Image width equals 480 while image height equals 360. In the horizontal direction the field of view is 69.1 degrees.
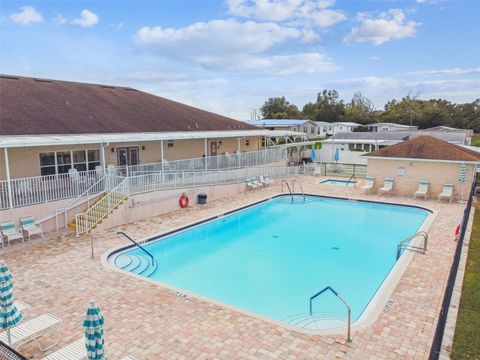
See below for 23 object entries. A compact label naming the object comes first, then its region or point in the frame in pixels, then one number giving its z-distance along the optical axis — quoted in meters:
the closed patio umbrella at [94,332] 4.87
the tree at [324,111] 78.50
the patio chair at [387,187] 21.11
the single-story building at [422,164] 19.52
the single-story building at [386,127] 56.99
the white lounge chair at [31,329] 6.39
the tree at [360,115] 76.06
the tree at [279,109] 78.16
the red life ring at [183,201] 18.08
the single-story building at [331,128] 62.44
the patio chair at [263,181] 24.03
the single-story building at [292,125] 50.88
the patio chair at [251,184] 23.02
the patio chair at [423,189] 19.97
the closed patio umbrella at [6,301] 5.80
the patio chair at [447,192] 19.23
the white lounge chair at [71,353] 5.85
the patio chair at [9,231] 12.05
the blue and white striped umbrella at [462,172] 18.75
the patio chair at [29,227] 12.61
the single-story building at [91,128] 15.03
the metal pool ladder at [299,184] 22.30
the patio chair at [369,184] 21.84
